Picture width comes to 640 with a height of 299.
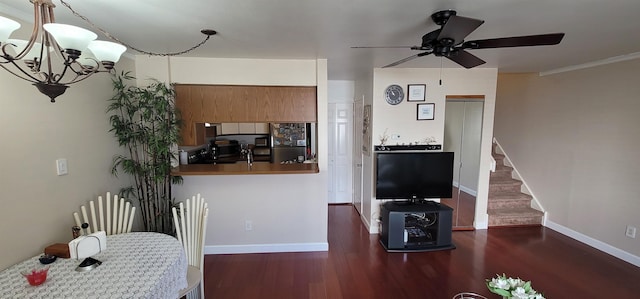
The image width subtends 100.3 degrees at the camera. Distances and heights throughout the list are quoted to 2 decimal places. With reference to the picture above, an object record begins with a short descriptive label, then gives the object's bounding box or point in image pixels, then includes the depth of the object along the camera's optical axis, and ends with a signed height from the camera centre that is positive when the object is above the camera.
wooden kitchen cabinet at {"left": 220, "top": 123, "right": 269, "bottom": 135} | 5.20 -0.04
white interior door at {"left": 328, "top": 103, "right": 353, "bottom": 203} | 4.84 -0.46
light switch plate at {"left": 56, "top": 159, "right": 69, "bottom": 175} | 1.96 -0.30
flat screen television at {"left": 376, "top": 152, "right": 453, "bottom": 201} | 3.41 -0.61
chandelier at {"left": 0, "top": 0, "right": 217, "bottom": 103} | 1.05 +0.35
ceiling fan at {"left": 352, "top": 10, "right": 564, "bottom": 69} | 1.47 +0.54
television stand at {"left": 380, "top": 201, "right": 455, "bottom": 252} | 3.26 -1.25
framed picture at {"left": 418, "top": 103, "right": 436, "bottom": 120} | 3.58 +0.22
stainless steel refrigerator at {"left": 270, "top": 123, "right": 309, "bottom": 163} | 4.93 -0.28
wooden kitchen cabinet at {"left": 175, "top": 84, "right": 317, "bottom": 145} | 2.98 +0.25
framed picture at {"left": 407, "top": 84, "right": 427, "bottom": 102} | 3.54 +0.47
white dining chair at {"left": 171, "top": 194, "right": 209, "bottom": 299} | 2.12 -0.85
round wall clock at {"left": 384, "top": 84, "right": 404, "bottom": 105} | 3.53 +0.44
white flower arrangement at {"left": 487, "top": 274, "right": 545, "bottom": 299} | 1.27 -0.79
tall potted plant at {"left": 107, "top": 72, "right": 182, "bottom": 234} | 2.56 -0.15
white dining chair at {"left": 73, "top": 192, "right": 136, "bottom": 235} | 2.02 -0.77
